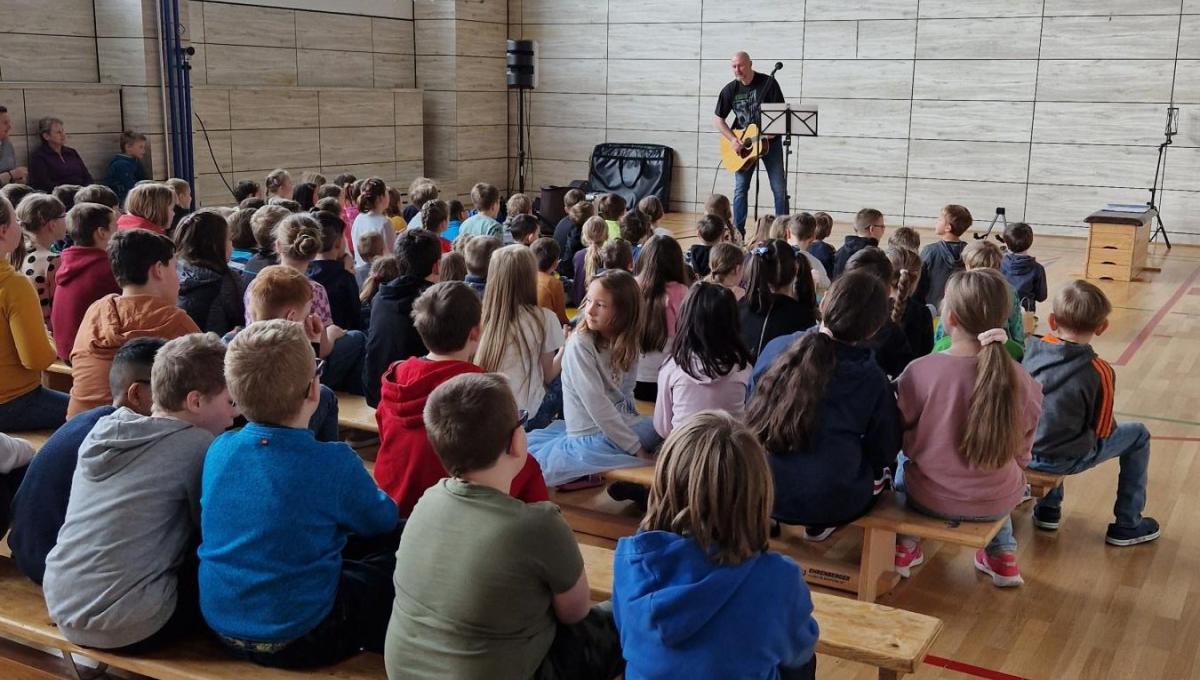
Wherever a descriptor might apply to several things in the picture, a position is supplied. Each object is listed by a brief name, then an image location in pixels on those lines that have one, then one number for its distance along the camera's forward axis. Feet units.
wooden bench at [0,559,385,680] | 7.41
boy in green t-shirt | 6.39
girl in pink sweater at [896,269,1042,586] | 9.84
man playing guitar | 32.37
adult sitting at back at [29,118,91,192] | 28.09
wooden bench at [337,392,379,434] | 12.77
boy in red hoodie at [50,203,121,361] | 13.99
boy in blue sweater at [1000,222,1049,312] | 20.85
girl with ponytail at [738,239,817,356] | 13.39
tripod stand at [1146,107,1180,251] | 32.33
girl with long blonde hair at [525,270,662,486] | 11.23
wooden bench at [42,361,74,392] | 15.58
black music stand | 29.45
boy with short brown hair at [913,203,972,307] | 19.19
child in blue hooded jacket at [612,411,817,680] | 6.09
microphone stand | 31.91
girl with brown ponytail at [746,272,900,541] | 9.71
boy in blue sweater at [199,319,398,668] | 6.95
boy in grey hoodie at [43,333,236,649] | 7.23
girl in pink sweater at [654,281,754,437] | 10.80
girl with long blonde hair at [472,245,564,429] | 12.14
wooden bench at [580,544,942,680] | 7.32
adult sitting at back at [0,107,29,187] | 27.27
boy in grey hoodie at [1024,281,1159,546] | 11.48
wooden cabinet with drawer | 27.78
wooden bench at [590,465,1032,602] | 10.05
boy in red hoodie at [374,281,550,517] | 8.94
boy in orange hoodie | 11.37
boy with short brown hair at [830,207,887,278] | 19.88
